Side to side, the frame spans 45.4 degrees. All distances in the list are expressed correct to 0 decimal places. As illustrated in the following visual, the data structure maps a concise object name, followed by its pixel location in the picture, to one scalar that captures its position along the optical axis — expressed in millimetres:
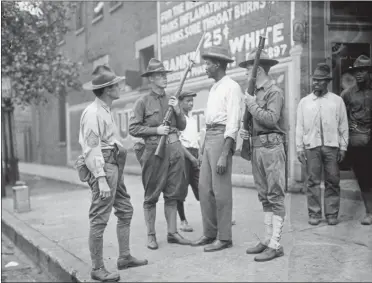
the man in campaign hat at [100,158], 3666
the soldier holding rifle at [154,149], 4766
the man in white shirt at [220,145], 4316
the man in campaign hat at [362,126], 5445
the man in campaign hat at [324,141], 5445
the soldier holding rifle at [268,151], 4062
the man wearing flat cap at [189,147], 5723
